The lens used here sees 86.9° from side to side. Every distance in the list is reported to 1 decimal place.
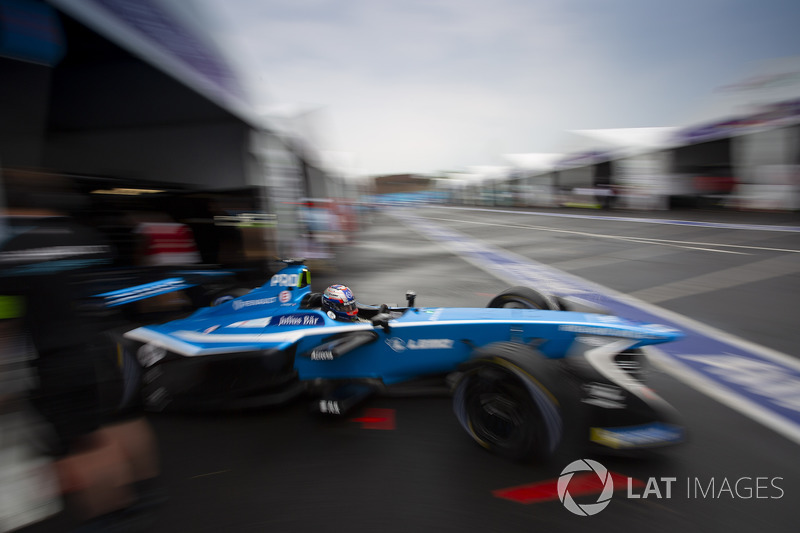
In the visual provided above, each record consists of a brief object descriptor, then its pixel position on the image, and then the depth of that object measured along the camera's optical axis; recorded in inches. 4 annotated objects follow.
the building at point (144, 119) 115.6
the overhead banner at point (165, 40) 112.9
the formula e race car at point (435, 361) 82.7
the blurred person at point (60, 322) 64.0
